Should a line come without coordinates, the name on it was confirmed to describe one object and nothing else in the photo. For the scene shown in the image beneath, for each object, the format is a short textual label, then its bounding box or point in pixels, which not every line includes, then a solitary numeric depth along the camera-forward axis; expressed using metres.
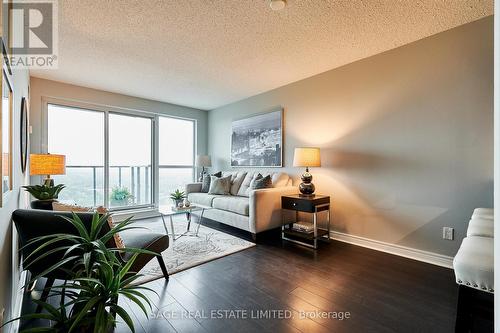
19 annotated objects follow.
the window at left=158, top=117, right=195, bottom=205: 5.13
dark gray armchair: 1.39
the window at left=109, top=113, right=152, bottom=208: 4.53
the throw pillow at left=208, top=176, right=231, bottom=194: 4.27
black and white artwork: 4.10
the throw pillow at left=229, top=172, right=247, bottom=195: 4.30
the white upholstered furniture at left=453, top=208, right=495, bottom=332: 1.15
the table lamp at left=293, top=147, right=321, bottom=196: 3.15
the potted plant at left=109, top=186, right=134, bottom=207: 4.52
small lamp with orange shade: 2.46
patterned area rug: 2.32
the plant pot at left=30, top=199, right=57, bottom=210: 1.95
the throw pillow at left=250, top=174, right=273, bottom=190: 3.65
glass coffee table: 3.10
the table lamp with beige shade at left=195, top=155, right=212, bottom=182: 5.24
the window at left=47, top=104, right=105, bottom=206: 3.93
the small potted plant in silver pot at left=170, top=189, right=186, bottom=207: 3.38
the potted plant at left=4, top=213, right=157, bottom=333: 0.91
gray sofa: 3.17
